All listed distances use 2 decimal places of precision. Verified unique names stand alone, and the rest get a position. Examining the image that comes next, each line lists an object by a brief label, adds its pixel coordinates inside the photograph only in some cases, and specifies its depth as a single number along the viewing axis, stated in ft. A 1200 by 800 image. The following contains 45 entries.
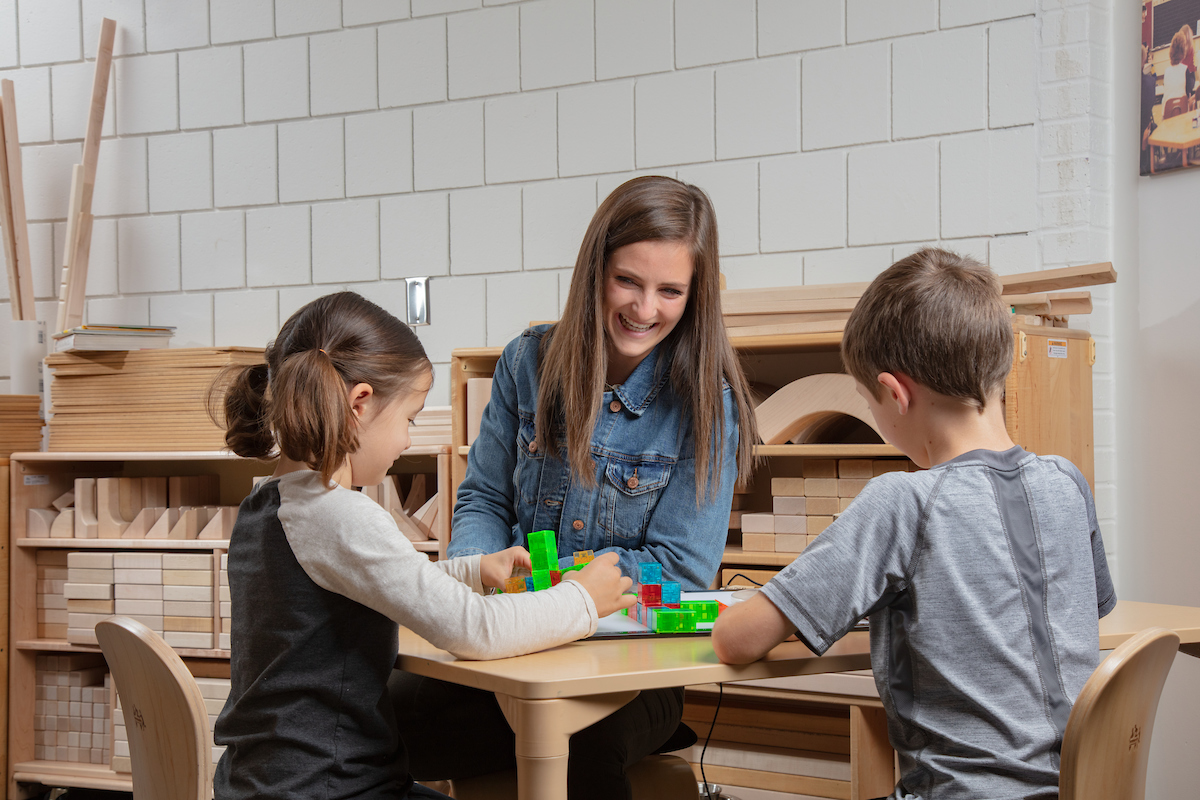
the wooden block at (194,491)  10.89
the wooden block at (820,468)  7.96
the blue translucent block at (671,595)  4.49
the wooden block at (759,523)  8.14
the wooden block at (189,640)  9.78
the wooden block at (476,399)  8.87
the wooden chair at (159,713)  3.75
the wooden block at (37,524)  10.37
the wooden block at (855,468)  7.82
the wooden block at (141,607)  9.93
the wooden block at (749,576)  8.11
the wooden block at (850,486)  7.80
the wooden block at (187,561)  9.78
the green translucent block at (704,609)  4.50
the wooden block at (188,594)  9.78
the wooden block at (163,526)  10.07
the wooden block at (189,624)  9.77
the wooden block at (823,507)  7.91
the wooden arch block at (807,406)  7.65
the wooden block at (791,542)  7.99
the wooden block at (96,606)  10.02
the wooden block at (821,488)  7.91
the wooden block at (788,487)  8.05
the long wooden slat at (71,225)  11.37
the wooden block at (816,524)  7.95
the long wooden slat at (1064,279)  7.10
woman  5.60
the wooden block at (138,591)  9.93
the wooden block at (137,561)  9.91
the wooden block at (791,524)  8.00
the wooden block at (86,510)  10.21
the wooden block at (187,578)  9.78
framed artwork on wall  8.00
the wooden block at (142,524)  10.14
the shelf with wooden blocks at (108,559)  9.78
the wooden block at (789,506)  8.03
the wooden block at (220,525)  9.92
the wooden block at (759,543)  8.13
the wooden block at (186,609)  9.78
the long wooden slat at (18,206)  11.55
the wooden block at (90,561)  10.02
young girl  3.91
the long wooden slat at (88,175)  11.39
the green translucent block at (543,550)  4.59
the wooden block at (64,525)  10.30
